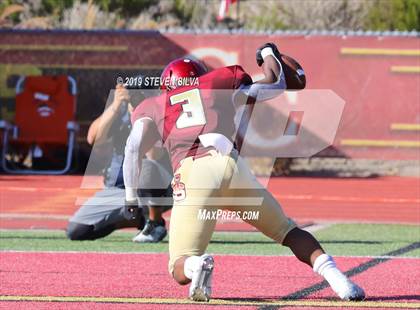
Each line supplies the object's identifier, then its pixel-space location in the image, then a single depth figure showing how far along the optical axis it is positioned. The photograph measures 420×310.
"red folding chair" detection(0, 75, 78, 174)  36.09
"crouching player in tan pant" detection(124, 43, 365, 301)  12.62
